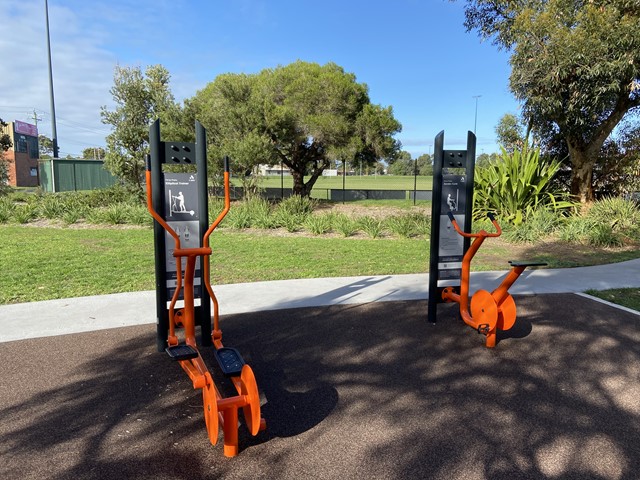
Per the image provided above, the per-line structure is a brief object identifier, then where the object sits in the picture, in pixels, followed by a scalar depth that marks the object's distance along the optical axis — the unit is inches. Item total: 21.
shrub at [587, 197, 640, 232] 452.4
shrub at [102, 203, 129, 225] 509.7
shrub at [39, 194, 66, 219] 546.6
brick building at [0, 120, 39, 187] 1980.8
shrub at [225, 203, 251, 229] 498.3
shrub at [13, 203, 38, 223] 523.2
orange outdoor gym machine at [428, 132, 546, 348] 187.8
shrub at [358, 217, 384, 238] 459.2
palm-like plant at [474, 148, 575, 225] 496.7
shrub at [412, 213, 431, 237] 477.1
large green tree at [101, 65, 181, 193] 617.3
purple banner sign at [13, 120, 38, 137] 2084.2
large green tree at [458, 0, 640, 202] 378.9
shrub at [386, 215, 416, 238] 462.0
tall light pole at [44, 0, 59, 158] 942.4
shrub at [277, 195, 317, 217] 558.8
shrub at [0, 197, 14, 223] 526.6
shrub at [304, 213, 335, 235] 471.5
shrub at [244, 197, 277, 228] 496.4
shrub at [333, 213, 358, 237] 463.2
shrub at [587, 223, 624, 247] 409.1
